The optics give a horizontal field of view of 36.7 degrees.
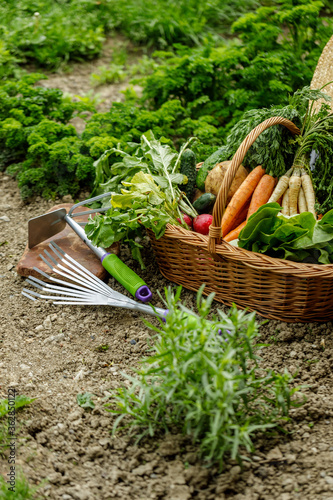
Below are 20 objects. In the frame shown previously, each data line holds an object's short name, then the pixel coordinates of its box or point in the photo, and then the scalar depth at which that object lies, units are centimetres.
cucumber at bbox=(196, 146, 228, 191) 325
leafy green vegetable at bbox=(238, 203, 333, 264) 248
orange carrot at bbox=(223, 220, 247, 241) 295
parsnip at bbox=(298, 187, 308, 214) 298
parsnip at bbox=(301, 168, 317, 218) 294
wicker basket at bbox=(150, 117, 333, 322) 245
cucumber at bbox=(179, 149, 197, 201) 317
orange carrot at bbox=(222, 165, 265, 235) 304
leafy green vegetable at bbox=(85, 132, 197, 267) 278
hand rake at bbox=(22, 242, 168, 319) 273
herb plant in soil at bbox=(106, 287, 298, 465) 171
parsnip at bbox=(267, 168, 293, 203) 301
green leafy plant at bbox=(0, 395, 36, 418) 213
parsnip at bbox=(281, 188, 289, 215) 302
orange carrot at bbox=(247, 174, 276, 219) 303
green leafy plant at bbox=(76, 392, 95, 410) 226
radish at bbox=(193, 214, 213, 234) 294
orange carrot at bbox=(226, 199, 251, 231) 313
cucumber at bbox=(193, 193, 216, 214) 309
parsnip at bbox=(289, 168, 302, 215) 297
